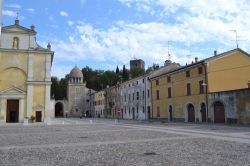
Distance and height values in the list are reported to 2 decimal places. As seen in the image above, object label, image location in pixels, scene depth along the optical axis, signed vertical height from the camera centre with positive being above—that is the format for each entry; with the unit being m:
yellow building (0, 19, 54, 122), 46.28 +4.98
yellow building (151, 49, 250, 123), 36.62 +2.82
